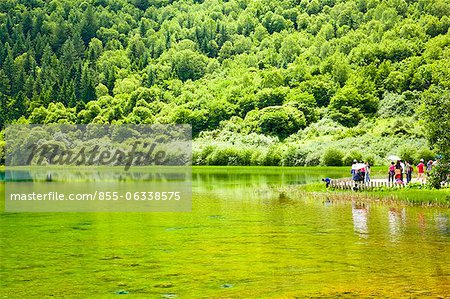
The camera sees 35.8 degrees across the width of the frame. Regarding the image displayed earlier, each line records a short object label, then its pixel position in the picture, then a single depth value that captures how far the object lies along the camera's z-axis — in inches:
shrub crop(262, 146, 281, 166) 4411.9
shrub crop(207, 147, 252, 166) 4608.8
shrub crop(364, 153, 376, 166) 3784.5
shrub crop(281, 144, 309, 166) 4259.4
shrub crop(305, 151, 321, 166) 4109.3
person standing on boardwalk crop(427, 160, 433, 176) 2190.9
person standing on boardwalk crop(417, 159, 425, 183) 2072.8
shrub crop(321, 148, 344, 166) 3937.0
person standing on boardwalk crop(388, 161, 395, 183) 2078.0
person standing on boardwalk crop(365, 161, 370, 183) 2131.6
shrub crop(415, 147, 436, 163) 3427.7
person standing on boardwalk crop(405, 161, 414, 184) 2030.9
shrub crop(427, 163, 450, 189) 1534.2
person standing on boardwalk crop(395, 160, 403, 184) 1991.4
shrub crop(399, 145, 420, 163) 3529.5
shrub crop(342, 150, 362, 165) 3849.2
